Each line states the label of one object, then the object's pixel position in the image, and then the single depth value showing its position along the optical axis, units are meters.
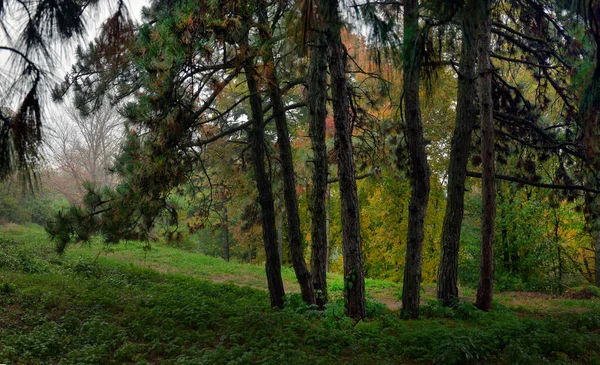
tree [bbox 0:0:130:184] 4.25
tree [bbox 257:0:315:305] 8.32
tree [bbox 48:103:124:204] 30.80
